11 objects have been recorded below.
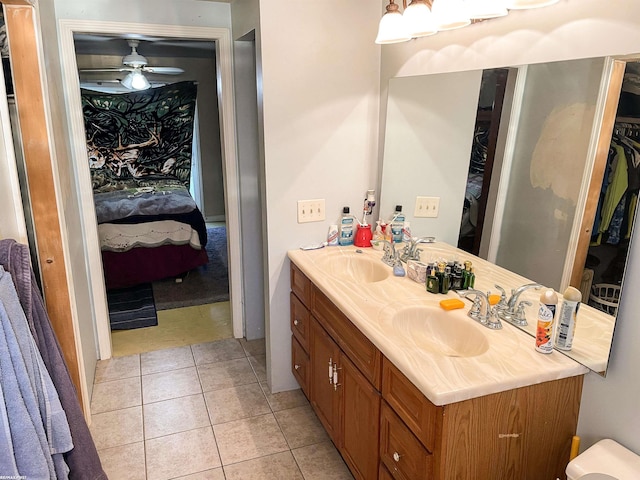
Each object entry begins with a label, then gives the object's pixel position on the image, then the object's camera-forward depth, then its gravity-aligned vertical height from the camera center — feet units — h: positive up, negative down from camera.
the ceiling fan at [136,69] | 14.23 +1.90
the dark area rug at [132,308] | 11.88 -4.71
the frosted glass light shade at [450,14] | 5.71 +1.46
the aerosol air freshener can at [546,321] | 4.62 -1.75
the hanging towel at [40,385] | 4.83 -2.72
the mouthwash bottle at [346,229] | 8.28 -1.63
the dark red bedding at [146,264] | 13.57 -3.91
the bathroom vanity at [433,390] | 4.35 -2.51
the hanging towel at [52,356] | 5.33 -2.66
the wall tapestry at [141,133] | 20.49 -0.21
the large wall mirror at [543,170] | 4.32 -0.35
